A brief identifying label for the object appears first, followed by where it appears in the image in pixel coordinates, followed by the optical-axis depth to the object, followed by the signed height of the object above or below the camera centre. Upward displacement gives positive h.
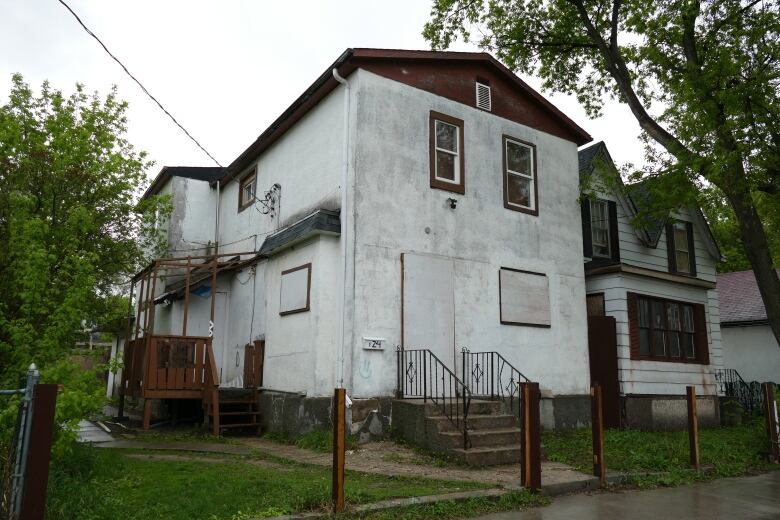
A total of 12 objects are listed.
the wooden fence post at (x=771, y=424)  10.99 -0.67
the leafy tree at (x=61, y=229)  6.38 +2.07
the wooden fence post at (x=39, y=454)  4.61 -0.59
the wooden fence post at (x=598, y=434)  8.33 -0.68
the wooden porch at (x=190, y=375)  12.52 +0.04
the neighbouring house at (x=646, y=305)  15.03 +2.07
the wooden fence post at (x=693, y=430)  9.72 -0.71
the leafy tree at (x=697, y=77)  12.09 +6.33
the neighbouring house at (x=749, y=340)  23.33 +1.74
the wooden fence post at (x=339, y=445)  6.13 -0.65
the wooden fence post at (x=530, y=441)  7.51 -0.71
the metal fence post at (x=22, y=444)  4.67 -0.52
